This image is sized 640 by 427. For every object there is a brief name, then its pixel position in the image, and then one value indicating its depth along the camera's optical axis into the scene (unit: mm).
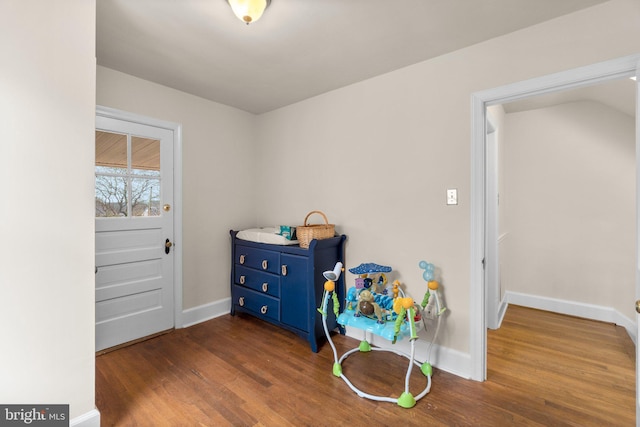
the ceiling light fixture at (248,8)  1495
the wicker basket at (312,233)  2514
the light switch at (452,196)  2129
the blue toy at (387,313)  1803
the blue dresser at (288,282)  2467
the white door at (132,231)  2424
